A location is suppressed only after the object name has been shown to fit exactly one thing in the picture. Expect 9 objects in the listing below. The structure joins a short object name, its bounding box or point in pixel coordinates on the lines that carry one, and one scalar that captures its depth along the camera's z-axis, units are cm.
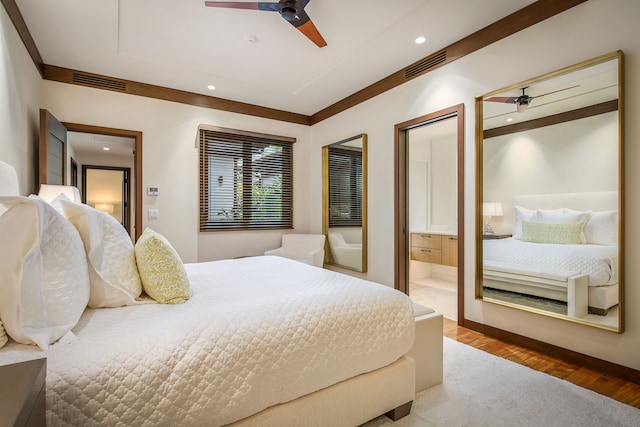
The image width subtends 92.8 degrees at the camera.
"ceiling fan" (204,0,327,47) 210
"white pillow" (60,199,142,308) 136
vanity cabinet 457
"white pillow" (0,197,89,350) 93
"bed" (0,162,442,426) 95
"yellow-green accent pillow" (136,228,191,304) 155
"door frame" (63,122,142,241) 370
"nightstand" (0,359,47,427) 51
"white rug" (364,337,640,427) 160
